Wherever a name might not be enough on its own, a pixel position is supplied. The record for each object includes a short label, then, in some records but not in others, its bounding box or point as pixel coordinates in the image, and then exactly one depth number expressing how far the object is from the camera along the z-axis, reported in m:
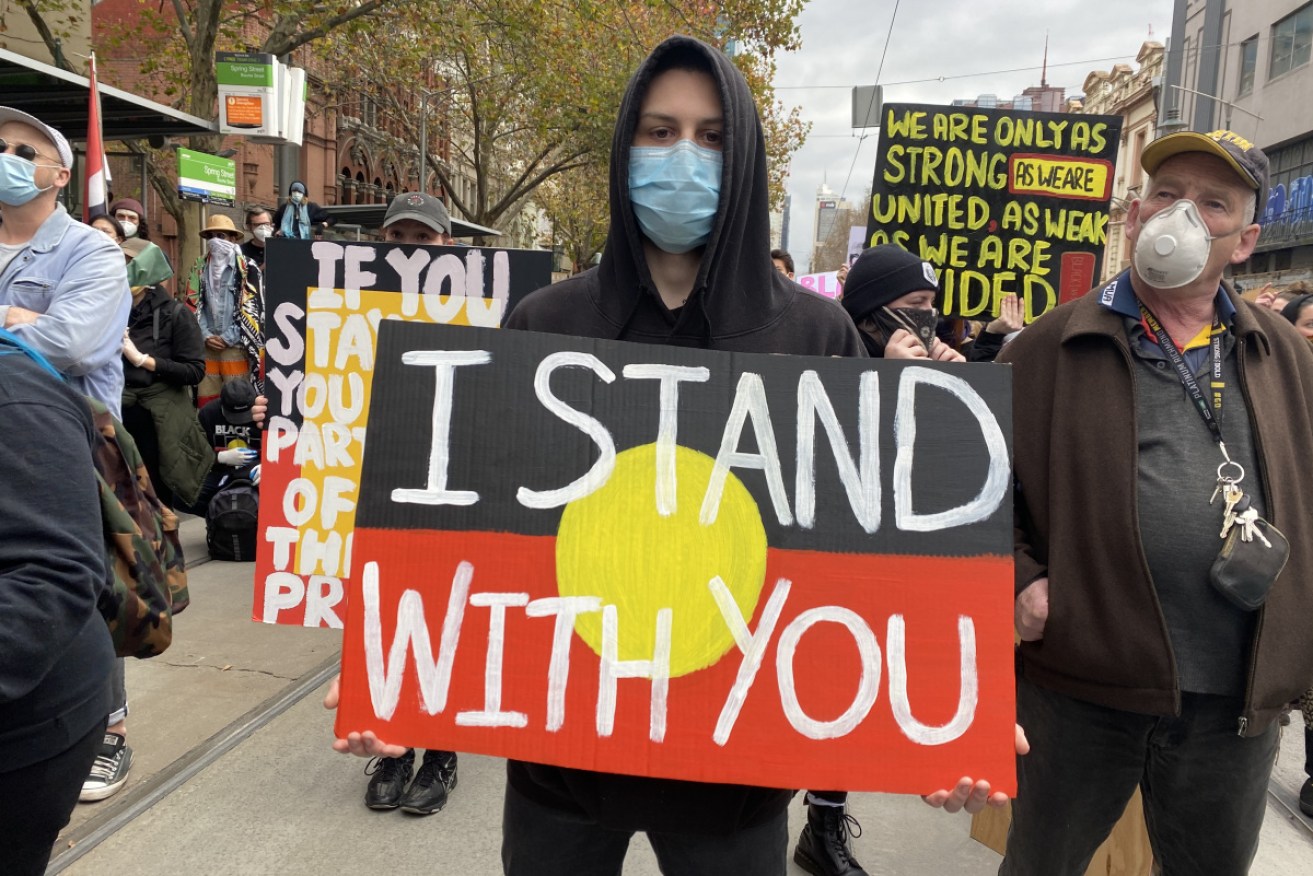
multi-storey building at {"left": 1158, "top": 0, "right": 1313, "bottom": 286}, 24.42
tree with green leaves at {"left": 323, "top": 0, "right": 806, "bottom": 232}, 15.96
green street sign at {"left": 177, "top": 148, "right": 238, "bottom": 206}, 11.27
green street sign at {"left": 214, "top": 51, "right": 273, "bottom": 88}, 11.15
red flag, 4.23
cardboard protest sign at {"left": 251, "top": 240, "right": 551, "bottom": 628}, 2.95
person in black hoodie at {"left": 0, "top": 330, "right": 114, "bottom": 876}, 1.38
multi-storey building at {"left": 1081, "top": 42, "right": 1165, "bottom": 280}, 38.28
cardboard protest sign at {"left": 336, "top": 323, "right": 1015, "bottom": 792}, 1.39
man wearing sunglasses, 2.69
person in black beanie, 2.82
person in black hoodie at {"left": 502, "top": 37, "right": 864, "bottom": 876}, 1.53
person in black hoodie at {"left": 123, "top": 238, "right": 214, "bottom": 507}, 5.03
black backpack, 5.61
